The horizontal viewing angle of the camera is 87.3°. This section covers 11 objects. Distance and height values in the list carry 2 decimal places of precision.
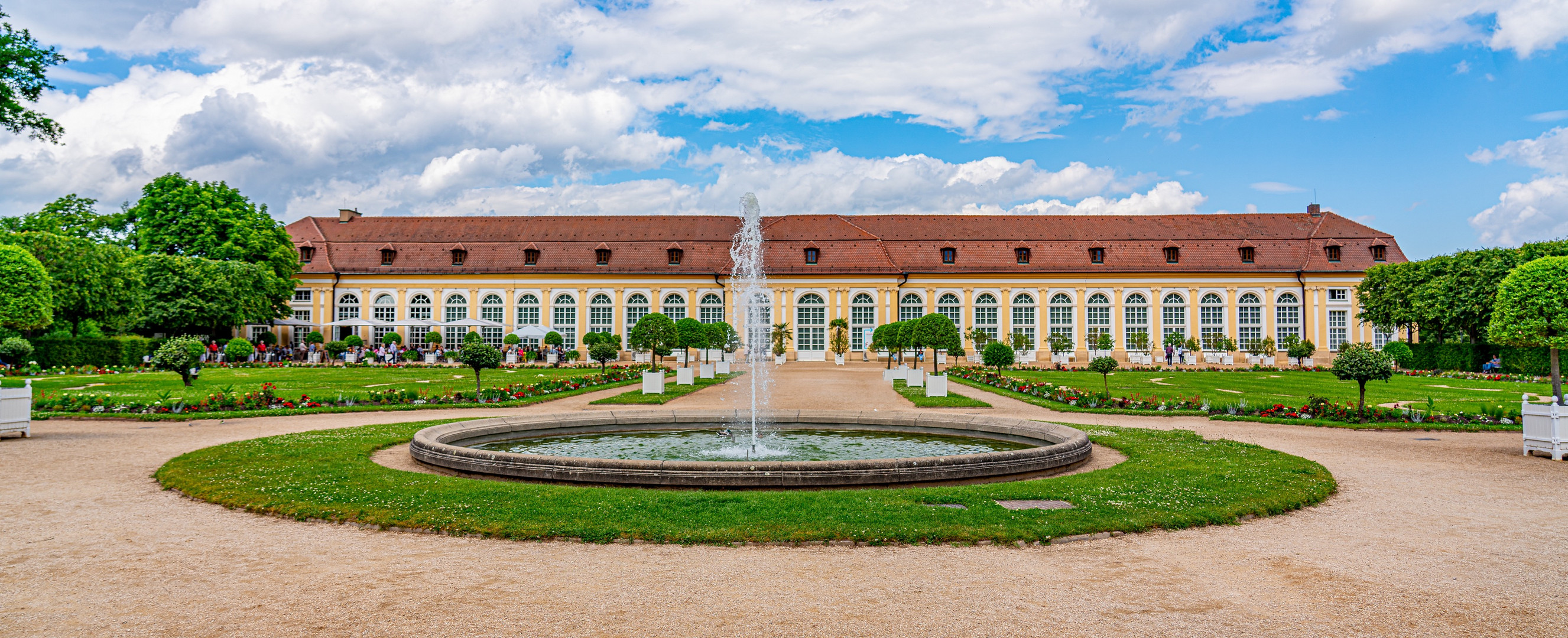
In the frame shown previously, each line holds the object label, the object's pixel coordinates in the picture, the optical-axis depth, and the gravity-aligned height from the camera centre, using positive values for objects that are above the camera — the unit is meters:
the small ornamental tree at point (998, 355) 29.47 -0.86
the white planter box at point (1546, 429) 10.80 -1.41
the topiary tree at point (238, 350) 37.03 -0.33
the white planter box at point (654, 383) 21.41 -1.23
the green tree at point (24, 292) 14.54 +1.08
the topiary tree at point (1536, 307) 13.12 +0.26
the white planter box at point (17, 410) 12.48 -0.99
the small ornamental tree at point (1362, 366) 15.22 -0.75
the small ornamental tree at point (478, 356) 19.08 -0.39
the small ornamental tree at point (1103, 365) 20.19 -0.88
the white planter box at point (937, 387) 20.67 -1.38
